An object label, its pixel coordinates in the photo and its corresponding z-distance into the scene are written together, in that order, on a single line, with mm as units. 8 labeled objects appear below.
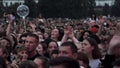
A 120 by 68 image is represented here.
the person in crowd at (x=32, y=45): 6887
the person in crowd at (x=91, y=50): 6684
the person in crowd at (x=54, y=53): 6874
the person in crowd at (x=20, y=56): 6492
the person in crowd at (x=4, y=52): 6855
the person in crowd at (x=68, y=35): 8305
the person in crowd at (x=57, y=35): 9781
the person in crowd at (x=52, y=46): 7681
